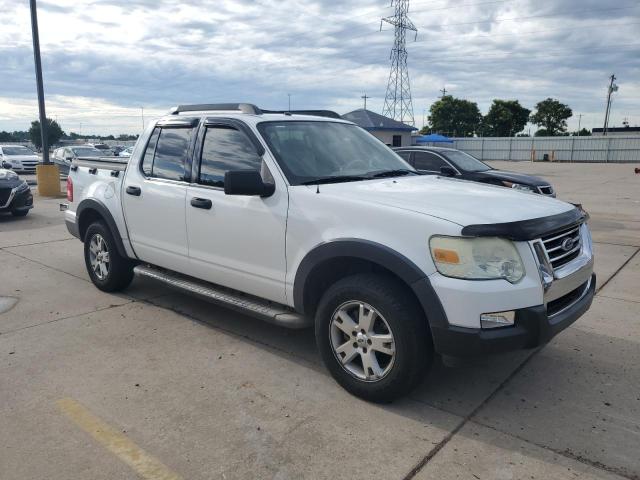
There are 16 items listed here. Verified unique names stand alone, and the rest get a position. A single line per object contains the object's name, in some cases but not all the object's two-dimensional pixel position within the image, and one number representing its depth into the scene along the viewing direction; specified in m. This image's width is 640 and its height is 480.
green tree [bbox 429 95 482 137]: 75.44
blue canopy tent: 44.86
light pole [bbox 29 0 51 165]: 14.75
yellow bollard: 15.88
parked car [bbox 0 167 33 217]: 11.16
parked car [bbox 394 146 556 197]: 10.12
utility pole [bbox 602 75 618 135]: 78.44
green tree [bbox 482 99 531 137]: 74.56
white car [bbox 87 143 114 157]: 27.26
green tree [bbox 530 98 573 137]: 75.44
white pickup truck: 3.07
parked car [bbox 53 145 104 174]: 23.17
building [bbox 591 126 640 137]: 75.25
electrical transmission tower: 59.69
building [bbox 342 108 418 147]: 40.03
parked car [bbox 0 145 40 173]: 24.48
